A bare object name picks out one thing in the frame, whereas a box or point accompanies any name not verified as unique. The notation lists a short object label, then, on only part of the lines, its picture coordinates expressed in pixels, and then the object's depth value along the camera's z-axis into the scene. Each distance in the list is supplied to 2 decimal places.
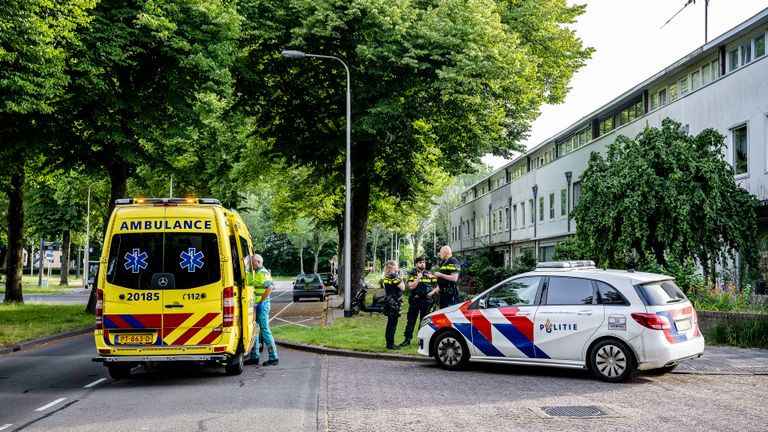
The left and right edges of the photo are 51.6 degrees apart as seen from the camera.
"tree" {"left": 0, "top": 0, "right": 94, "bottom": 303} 16.08
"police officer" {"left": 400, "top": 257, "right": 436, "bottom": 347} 14.85
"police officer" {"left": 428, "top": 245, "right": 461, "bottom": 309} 15.12
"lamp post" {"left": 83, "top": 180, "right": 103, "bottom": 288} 54.66
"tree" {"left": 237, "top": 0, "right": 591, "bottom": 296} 23.31
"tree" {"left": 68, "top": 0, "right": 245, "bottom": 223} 19.58
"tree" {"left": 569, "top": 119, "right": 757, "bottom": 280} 18.11
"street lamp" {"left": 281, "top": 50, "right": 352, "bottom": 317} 23.64
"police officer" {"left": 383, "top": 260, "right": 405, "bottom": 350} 14.70
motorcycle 24.25
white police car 10.97
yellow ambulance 11.07
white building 21.06
